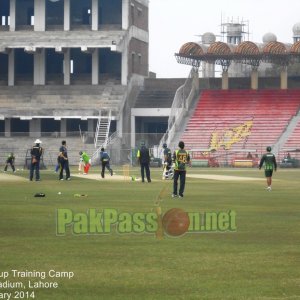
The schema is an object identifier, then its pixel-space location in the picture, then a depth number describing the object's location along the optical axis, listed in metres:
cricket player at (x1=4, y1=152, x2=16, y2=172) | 73.89
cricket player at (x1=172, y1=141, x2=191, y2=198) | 40.62
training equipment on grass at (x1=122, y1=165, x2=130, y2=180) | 63.03
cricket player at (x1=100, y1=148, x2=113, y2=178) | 62.03
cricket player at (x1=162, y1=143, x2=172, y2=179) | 58.97
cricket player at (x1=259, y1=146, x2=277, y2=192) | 47.53
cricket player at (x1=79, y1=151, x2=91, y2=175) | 68.86
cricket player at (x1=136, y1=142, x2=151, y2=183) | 54.38
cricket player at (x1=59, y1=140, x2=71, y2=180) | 56.16
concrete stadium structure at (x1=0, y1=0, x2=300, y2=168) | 103.02
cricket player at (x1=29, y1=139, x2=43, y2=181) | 55.17
